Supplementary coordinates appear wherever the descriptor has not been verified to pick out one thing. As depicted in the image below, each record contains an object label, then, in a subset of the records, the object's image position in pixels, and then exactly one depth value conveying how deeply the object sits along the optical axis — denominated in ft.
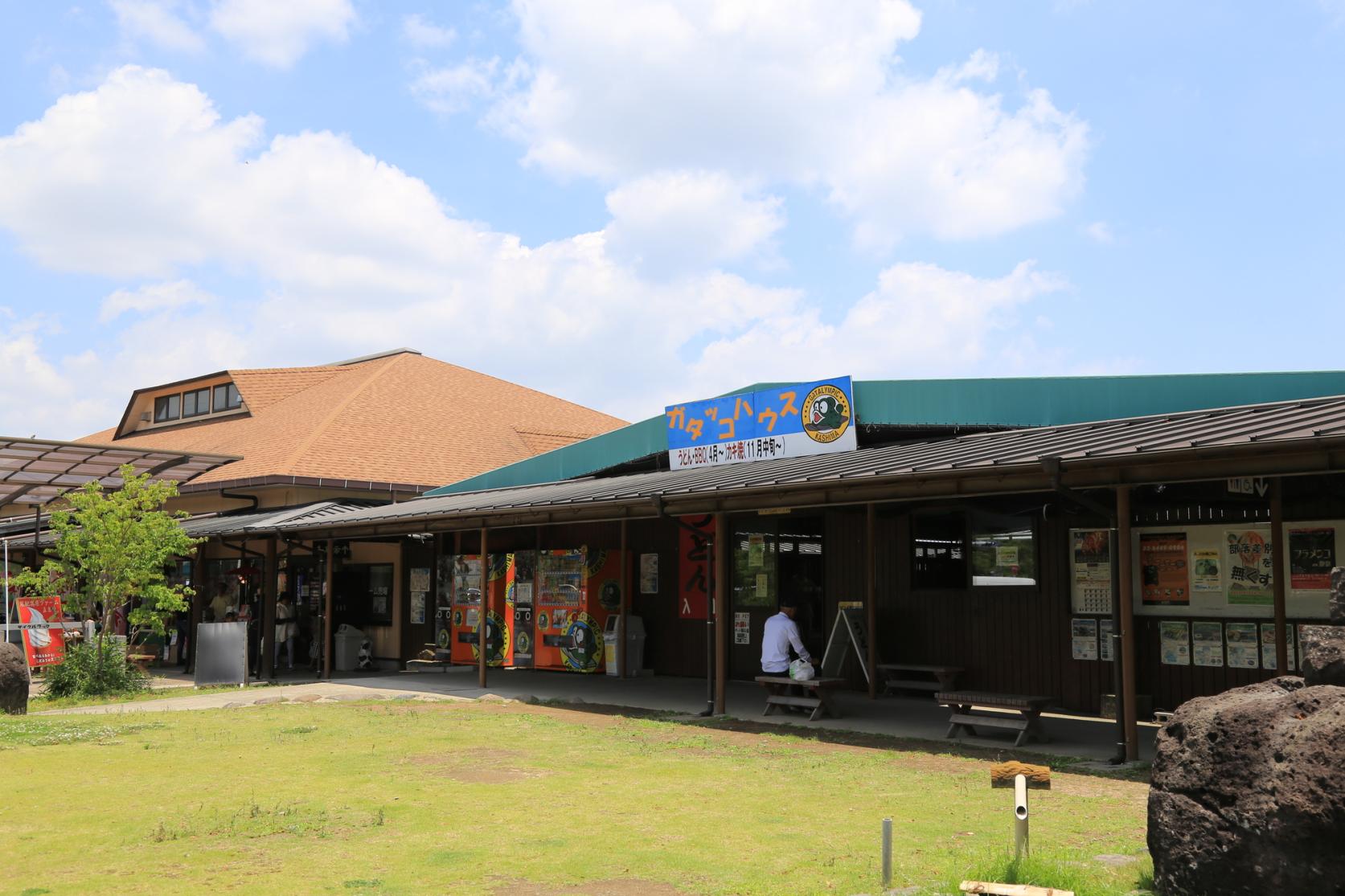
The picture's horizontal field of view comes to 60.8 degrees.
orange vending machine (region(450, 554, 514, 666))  69.21
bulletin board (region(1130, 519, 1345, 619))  37.50
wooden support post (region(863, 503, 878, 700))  49.62
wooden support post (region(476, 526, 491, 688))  54.95
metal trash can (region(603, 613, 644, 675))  62.90
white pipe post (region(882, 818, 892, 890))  18.72
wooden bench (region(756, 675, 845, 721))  42.45
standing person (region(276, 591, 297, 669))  72.74
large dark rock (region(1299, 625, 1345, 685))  17.35
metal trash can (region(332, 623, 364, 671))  71.97
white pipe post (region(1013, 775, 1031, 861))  18.51
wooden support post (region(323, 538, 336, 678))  64.44
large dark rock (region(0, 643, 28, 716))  46.80
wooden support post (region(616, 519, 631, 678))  62.75
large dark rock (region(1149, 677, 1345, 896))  15.49
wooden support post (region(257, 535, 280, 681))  66.44
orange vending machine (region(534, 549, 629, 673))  64.13
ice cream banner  59.47
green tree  56.59
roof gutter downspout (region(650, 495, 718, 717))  44.27
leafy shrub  54.85
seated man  44.78
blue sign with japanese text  51.90
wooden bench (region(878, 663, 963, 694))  45.01
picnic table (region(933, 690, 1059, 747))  35.73
